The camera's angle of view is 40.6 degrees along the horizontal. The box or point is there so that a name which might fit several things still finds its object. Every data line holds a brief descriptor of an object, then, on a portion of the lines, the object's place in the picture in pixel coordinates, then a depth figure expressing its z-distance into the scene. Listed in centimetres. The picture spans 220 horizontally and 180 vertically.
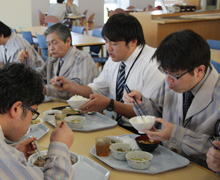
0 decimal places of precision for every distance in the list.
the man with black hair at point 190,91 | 142
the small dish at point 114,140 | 155
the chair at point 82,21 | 1107
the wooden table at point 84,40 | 504
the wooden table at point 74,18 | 999
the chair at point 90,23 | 1182
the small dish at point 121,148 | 143
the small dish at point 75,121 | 179
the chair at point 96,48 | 574
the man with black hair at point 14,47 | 362
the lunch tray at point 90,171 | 126
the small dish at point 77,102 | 199
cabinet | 420
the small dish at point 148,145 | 144
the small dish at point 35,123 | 179
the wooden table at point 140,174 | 126
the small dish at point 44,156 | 124
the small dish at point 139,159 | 130
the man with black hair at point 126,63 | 209
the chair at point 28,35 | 617
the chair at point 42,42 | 542
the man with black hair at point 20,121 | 94
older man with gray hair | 277
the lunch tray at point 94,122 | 180
